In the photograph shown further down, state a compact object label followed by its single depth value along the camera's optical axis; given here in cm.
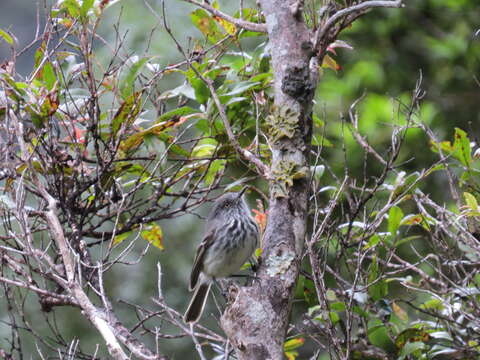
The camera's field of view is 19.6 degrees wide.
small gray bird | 949
